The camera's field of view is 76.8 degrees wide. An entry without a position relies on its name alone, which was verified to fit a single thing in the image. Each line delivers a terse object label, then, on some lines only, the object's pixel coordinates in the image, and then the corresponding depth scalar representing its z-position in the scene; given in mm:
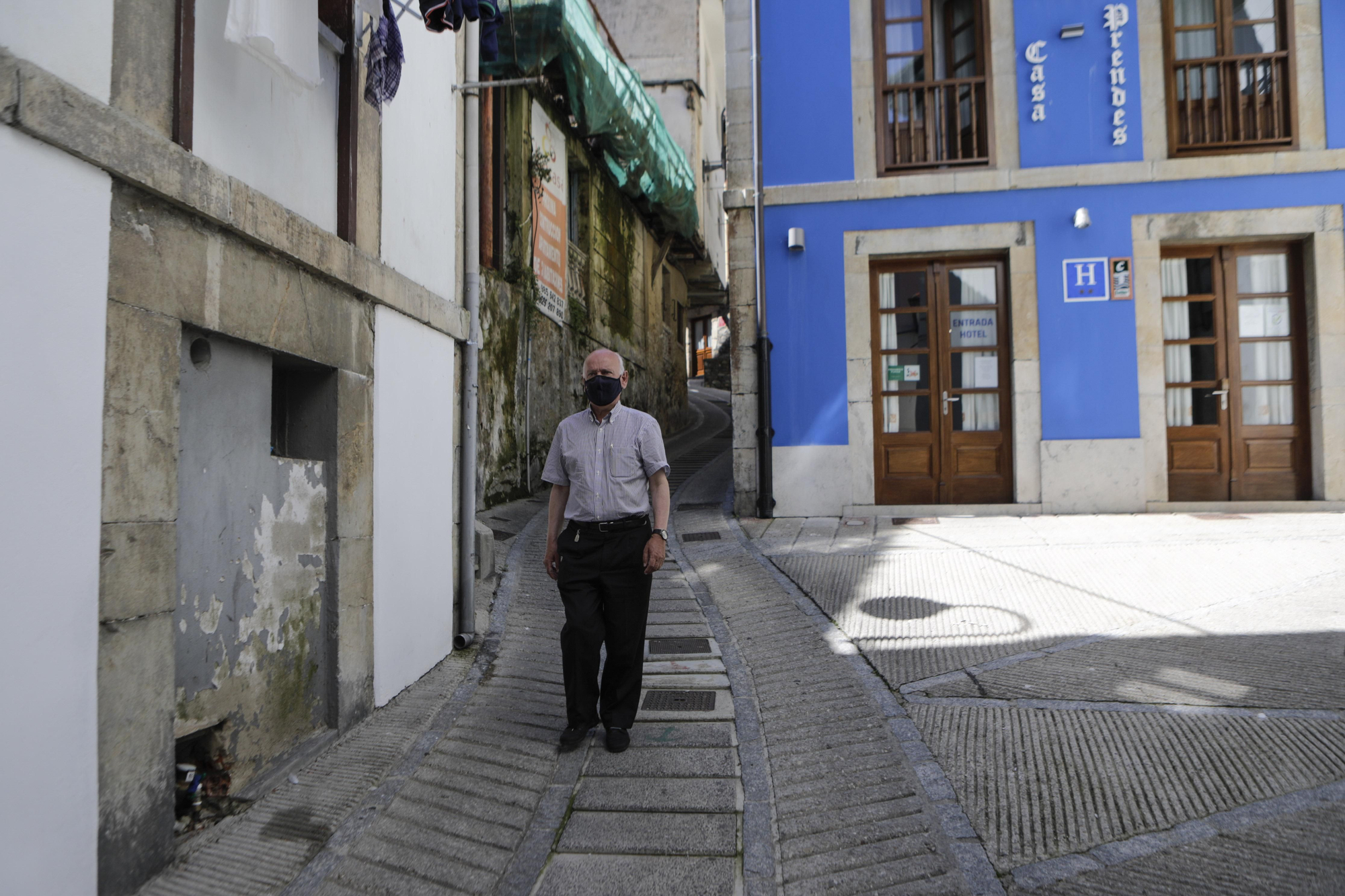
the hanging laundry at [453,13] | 3936
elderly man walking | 3637
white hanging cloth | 2990
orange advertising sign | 9734
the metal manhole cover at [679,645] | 4797
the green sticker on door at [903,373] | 8750
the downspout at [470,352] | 5129
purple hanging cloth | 4094
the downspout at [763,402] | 8453
